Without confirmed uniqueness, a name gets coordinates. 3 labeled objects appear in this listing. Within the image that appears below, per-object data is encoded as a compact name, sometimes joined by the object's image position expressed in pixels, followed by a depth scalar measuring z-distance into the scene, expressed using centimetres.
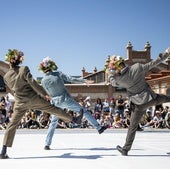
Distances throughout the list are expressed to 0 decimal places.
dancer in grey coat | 581
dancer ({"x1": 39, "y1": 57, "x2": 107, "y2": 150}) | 670
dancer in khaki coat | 565
